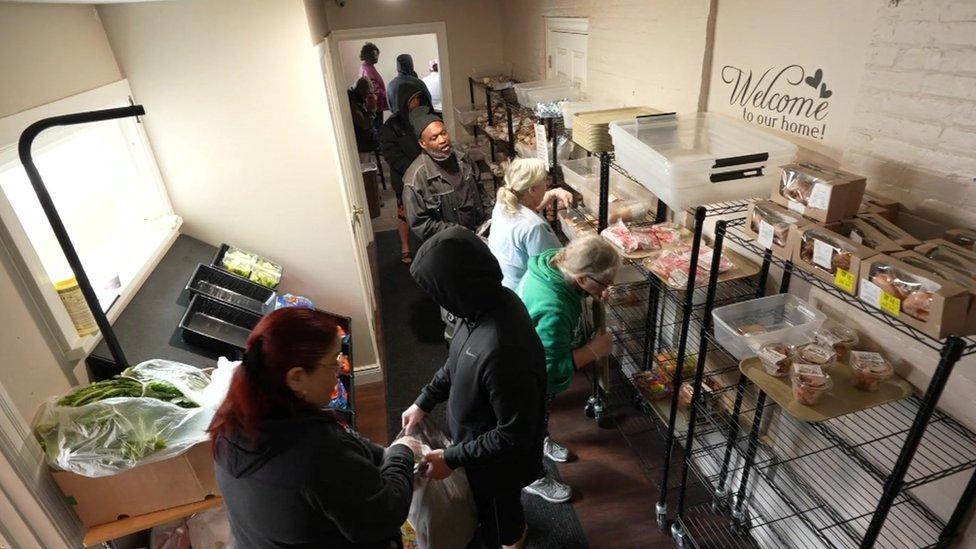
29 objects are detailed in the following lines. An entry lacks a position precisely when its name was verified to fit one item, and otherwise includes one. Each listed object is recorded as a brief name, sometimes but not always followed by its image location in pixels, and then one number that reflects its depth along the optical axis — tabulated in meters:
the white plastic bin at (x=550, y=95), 3.44
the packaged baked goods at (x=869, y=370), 1.38
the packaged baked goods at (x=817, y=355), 1.44
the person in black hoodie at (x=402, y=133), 4.45
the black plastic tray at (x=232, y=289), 2.34
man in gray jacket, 3.22
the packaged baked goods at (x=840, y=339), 1.52
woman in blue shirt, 2.44
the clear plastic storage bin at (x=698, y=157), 1.71
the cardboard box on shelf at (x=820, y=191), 1.30
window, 1.65
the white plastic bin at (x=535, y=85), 3.64
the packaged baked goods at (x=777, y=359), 1.49
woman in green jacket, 1.86
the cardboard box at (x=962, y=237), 1.21
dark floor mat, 2.39
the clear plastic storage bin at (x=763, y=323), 1.58
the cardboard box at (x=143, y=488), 1.54
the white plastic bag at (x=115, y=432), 1.47
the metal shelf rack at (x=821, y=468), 1.28
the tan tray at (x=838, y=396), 1.37
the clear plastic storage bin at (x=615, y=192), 2.60
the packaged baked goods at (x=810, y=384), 1.36
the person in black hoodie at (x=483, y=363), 1.49
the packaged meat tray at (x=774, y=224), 1.36
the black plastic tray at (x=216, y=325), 2.09
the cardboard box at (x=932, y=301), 0.99
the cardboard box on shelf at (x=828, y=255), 1.17
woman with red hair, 1.12
